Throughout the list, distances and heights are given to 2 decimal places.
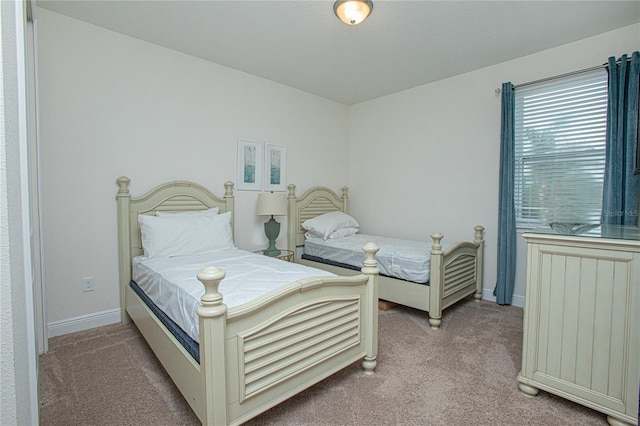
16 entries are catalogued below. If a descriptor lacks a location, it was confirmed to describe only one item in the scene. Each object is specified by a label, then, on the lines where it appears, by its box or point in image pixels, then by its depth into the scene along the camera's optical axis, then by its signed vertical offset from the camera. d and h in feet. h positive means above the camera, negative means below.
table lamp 11.02 -0.35
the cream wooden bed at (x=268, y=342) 4.11 -2.35
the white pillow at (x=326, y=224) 12.16 -0.89
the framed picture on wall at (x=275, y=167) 12.05 +1.36
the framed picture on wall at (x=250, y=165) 11.29 +1.35
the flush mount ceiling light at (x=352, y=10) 6.84 +4.33
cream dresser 4.69 -1.91
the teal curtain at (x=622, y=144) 7.76 +1.53
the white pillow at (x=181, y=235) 8.28 -0.96
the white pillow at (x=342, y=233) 12.32 -1.27
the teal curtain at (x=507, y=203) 9.87 +0.00
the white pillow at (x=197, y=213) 9.07 -0.37
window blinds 8.75 +1.63
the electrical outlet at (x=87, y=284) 8.29 -2.24
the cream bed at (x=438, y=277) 8.61 -2.36
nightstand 11.78 -2.06
